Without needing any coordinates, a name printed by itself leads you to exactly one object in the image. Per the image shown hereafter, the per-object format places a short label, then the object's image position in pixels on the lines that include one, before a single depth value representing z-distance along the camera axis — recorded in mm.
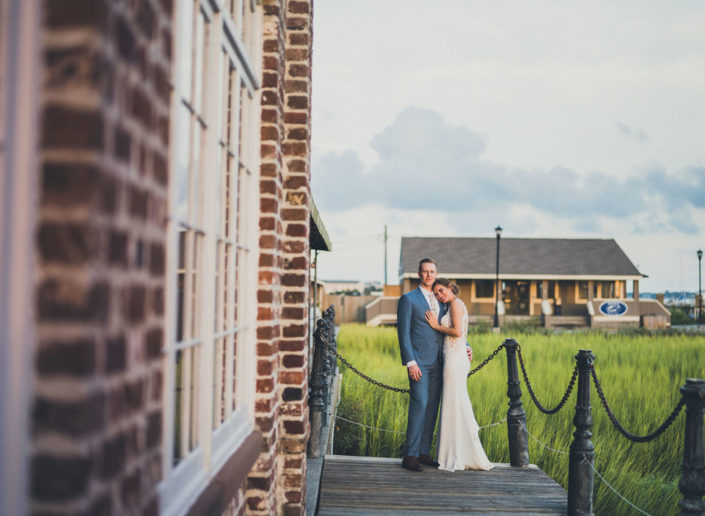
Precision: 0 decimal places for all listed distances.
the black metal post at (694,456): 4016
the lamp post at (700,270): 40600
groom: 6219
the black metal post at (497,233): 26616
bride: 6238
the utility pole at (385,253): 64188
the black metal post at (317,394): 6488
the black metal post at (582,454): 4973
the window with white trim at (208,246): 2113
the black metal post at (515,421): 6504
